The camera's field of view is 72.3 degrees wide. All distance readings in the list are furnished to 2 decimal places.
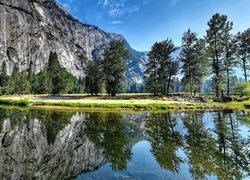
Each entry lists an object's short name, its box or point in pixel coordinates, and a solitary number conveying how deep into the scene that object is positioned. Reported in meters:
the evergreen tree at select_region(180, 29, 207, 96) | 47.11
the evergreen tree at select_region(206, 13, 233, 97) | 42.06
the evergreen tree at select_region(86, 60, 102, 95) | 65.24
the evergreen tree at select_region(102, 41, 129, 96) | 51.31
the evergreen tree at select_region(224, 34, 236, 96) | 42.79
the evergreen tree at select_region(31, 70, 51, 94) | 86.42
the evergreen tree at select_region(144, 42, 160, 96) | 52.55
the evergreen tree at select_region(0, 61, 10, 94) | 77.96
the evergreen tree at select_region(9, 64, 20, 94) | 81.21
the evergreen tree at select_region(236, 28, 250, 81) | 46.71
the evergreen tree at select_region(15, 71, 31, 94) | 84.52
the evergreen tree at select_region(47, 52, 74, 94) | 67.76
